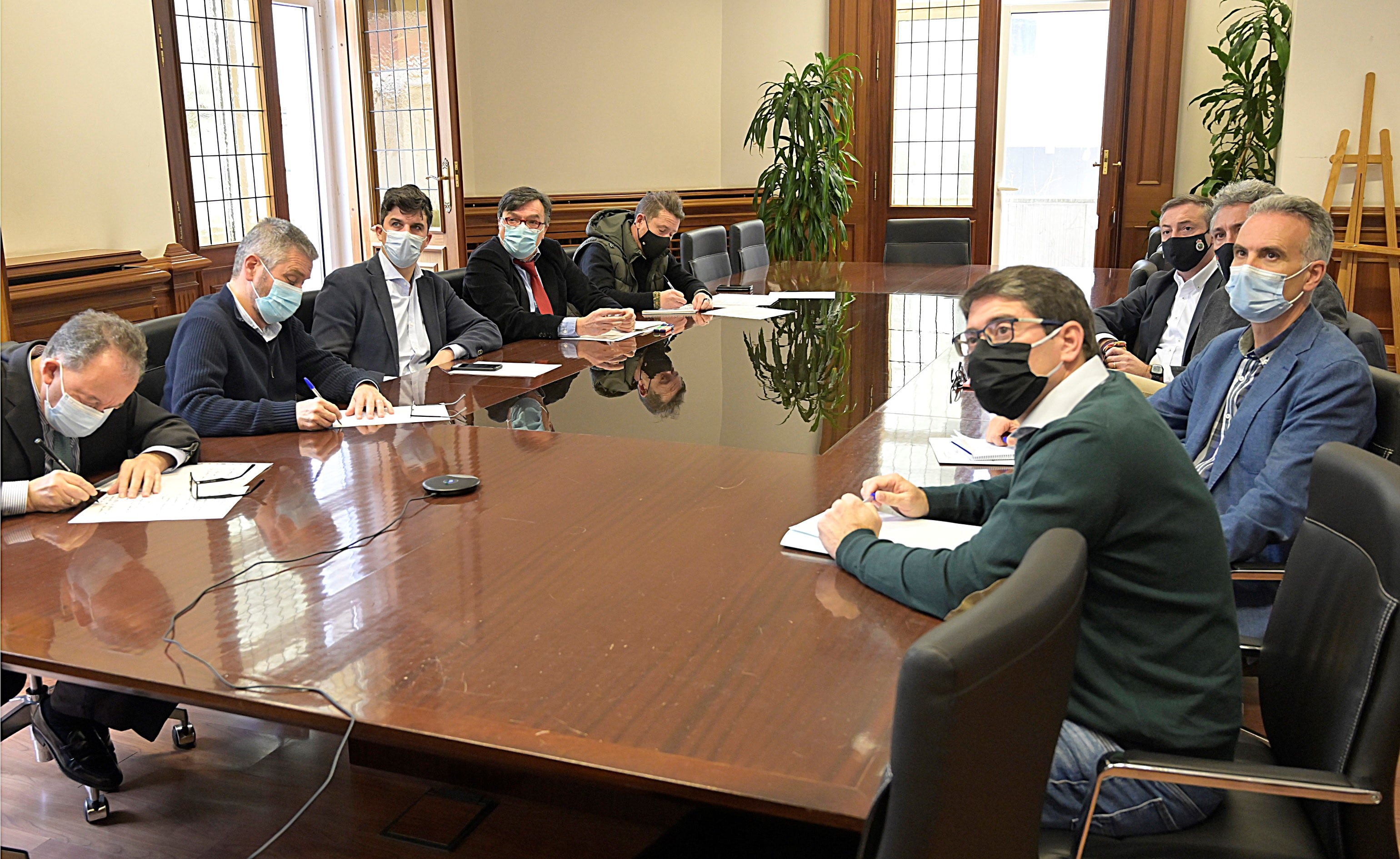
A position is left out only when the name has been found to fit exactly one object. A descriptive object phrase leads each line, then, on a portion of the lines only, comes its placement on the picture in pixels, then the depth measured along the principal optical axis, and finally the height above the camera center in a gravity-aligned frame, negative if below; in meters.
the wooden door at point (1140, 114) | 7.66 +0.50
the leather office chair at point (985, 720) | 0.93 -0.46
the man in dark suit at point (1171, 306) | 3.57 -0.43
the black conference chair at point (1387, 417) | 2.07 -0.43
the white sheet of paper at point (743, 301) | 4.93 -0.49
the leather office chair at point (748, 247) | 6.39 -0.33
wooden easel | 6.10 -0.13
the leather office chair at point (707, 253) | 5.75 -0.33
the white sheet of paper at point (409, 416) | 2.77 -0.55
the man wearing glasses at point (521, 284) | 4.09 -0.34
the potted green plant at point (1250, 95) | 6.97 +0.57
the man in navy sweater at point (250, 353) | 2.69 -0.39
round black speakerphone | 2.16 -0.56
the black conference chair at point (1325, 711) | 1.32 -0.67
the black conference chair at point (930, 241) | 6.80 -0.32
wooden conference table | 1.28 -0.60
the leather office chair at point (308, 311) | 3.63 -0.37
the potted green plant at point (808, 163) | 7.83 +0.19
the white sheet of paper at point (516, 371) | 3.40 -0.54
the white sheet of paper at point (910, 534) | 1.81 -0.56
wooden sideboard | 4.39 -0.37
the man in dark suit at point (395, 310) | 3.58 -0.38
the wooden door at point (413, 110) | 6.63 +0.51
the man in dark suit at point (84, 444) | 2.16 -0.51
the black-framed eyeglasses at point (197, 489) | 2.20 -0.58
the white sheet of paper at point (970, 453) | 2.35 -0.56
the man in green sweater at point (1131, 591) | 1.41 -0.52
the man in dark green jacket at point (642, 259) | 4.86 -0.29
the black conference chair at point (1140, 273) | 4.79 -0.37
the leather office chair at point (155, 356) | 2.87 -0.41
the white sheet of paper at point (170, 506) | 2.09 -0.59
